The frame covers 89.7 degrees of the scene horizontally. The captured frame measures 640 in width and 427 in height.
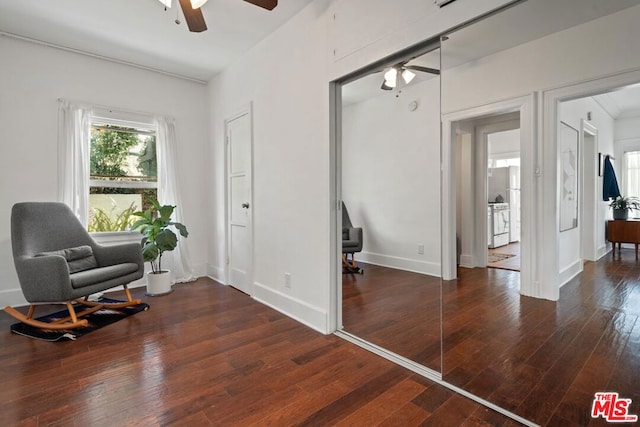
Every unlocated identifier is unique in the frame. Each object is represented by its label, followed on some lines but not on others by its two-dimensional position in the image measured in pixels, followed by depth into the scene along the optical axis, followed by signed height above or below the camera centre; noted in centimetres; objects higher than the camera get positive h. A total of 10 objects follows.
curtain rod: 349 +119
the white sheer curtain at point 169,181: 407 +37
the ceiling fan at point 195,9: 210 +137
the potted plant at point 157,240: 358 -33
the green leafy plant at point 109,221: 371 -12
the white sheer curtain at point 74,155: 342 +60
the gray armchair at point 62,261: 251 -44
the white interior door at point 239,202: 352 +8
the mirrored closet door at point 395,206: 220 +2
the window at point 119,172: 374 +47
